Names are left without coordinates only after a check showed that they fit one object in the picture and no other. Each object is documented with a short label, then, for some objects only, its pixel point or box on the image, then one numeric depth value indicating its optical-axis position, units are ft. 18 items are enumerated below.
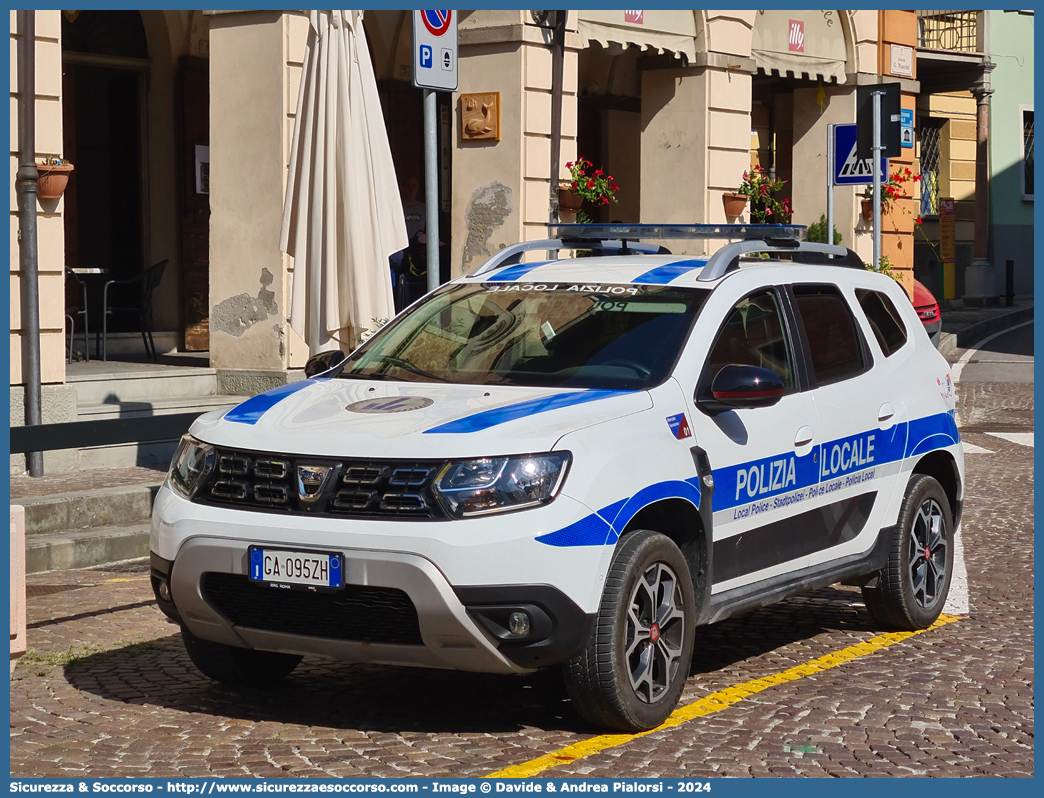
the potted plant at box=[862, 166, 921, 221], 75.00
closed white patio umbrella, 34.47
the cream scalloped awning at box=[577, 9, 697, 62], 56.95
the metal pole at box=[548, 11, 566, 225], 54.54
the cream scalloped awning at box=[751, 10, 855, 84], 66.33
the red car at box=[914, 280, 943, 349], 63.62
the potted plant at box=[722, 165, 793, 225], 64.75
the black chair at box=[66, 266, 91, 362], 49.47
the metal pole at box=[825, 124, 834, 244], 51.67
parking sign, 28.45
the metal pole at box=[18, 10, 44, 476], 36.74
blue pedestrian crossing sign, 53.26
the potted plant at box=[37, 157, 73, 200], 38.09
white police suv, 16.53
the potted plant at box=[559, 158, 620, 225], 55.42
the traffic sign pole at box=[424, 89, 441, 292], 29.04
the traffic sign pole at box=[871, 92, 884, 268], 50.37
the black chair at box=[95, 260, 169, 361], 50.01
